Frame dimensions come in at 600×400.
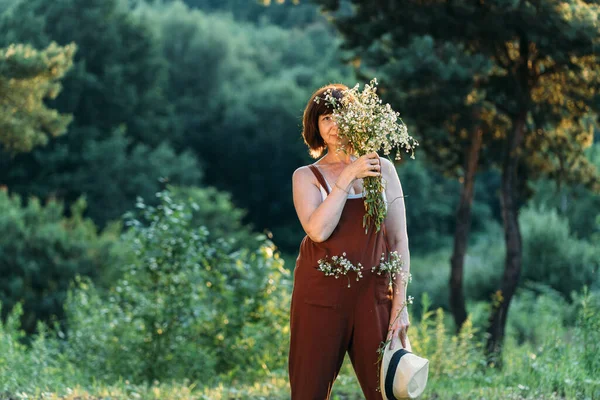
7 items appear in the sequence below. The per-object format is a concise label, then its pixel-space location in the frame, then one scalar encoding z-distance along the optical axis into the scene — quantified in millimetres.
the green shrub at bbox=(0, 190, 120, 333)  19234
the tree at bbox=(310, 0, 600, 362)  10469
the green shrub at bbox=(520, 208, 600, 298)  22031
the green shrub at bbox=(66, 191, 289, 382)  8234
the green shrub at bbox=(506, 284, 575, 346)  18234
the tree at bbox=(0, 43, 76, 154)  11617
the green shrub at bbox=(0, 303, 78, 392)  6086
